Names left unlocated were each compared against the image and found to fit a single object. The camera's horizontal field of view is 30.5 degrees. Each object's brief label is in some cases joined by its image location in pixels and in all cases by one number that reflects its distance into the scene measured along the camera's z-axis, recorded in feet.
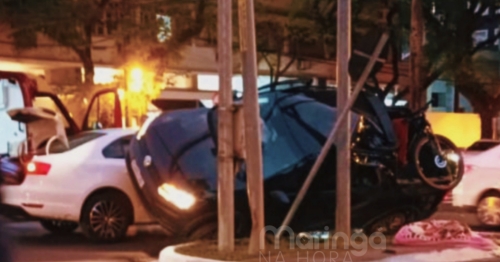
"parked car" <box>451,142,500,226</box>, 49.57
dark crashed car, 37.55
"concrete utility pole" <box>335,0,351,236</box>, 36.04
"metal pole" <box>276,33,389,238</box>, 34.35
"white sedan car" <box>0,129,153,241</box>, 41.22
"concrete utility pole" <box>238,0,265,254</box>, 33.30
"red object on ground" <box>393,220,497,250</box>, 36.78
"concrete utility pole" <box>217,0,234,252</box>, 33.60
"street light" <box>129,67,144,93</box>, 74.64
